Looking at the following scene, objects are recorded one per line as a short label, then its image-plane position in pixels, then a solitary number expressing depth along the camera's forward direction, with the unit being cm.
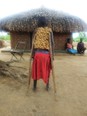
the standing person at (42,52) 200
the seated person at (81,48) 521
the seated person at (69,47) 513
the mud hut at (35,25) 510
